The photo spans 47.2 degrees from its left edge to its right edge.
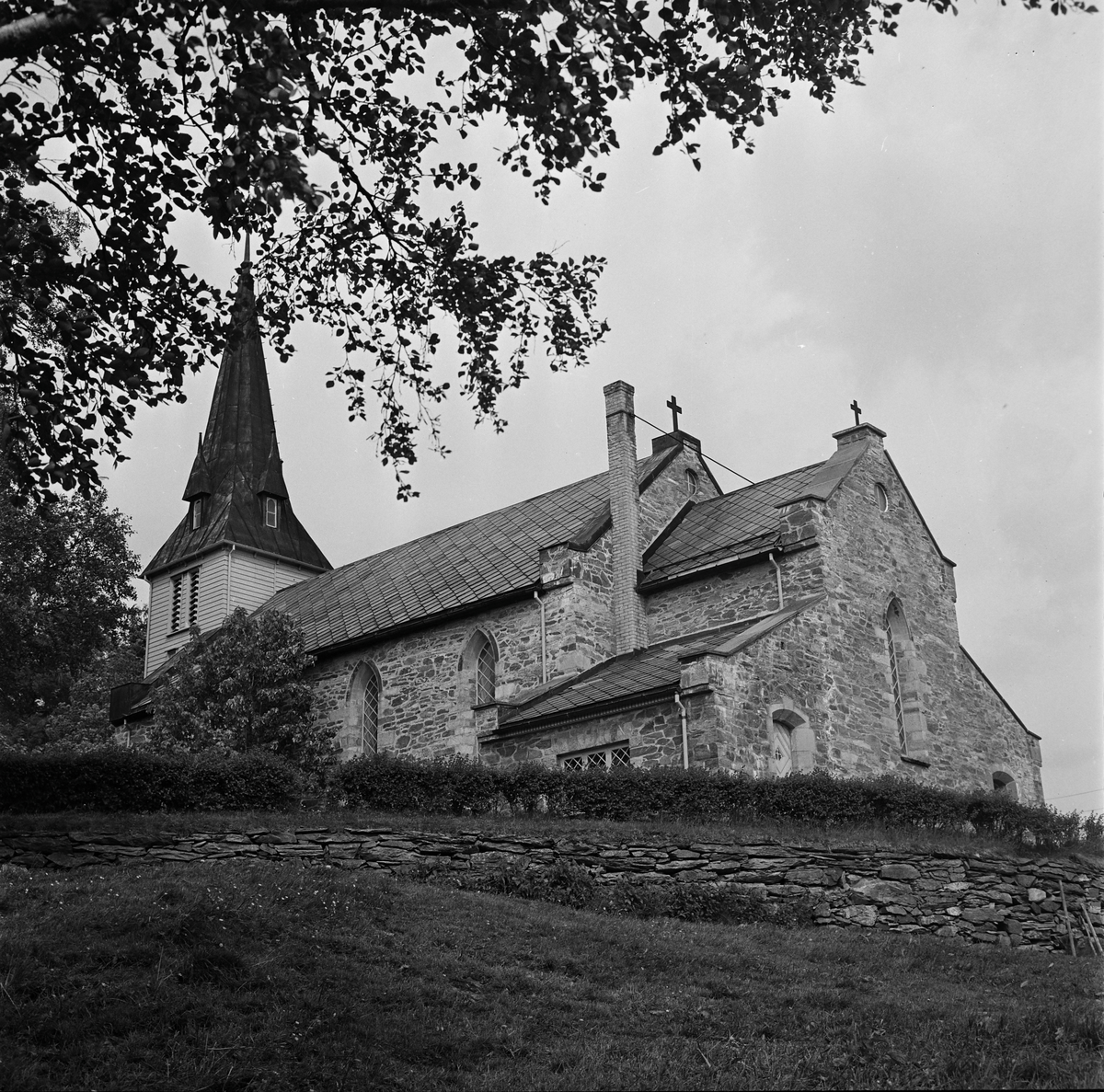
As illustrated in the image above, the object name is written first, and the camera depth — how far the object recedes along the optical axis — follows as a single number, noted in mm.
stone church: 21078
